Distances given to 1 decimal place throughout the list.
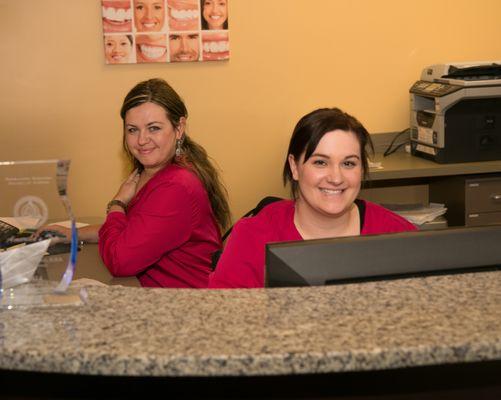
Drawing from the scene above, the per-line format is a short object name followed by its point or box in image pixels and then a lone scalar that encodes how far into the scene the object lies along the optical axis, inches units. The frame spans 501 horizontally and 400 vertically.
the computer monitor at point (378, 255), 47.4
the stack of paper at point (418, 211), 141.6
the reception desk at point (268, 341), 37.9
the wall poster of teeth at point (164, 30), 150.6
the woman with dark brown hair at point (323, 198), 82.6
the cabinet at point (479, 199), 145.6
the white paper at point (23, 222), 54.8
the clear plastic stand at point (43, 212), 47.9
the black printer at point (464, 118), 143.9
